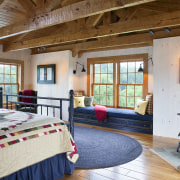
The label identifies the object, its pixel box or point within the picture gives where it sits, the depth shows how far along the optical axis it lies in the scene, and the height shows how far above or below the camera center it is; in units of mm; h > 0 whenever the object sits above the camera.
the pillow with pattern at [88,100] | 6179 -442
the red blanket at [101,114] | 5336 -764
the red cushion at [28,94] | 5941 -213
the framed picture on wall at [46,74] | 6352 +476
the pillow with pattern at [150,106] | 4785 -484
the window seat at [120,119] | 4727 -884
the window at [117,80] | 5680 +220
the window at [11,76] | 6246 +405
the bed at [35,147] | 1908 -687
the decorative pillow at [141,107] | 4828 -515
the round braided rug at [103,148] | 3029 -1193
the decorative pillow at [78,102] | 5985 -474
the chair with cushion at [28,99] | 5840 -372
